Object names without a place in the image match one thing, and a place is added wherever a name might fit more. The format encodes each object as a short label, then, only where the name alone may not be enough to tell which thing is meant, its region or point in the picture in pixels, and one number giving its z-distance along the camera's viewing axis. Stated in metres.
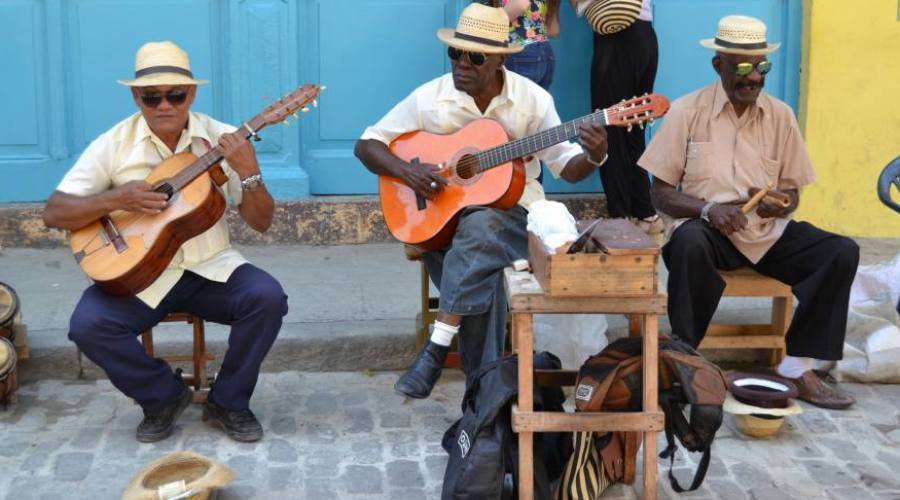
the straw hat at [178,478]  3.81
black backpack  3.83
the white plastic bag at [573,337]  5.02
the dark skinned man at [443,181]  4.51
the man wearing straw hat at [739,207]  4.89
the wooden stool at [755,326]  5.05
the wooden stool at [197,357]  4.72
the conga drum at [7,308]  4.85
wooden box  3.69
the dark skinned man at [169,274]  4.41
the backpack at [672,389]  3.86
